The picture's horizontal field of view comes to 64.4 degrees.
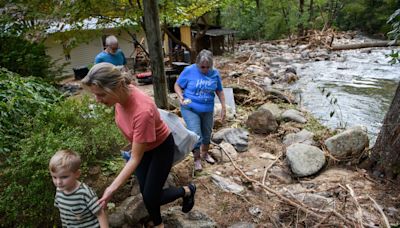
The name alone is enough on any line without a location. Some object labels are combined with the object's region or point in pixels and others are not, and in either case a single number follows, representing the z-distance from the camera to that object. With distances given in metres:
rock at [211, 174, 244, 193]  3.78
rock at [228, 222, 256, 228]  3.06
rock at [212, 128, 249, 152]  5.23
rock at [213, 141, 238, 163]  4.66
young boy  2.10
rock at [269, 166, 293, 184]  4.20
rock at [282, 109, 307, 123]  6.76
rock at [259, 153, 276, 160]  4.90
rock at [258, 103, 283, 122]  6.73
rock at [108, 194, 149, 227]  2.90
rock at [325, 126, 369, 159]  4.50
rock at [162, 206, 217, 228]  2.94
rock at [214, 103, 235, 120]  6.47
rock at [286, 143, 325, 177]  4.25
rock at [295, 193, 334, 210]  3.38
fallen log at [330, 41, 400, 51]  18.35
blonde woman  2.01
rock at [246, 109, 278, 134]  6.07
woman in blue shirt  3.90
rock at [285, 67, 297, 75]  13.66
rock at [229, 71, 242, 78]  12.81
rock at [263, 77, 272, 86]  11.62
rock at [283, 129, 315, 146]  5.21
